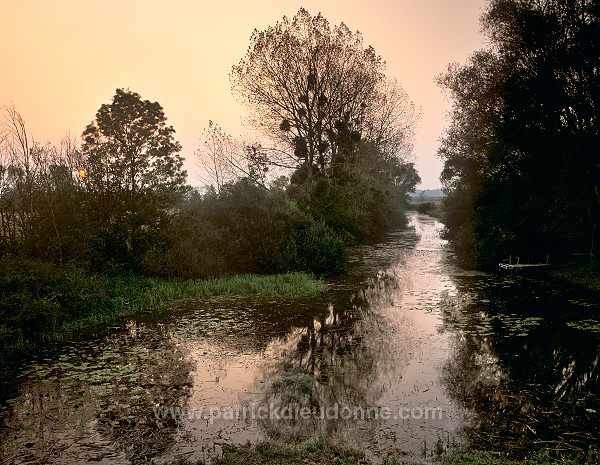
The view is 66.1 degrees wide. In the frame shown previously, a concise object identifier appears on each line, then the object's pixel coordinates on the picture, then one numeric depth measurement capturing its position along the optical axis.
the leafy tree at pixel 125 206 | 17.17
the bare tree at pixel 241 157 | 28.52
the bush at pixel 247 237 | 18.61
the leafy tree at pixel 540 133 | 17.55
